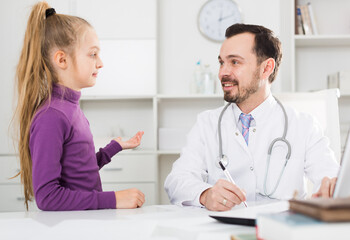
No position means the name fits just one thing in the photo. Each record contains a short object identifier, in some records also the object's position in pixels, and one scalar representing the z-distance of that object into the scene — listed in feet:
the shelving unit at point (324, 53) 11.27
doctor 4.71
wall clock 11.55
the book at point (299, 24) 10.60
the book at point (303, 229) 1.68
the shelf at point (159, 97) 10.55
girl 3.71
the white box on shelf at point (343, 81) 10.25
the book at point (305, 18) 10.58
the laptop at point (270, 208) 2.28
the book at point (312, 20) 10.60
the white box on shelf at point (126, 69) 10.94
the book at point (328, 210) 1.72
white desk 2.67
